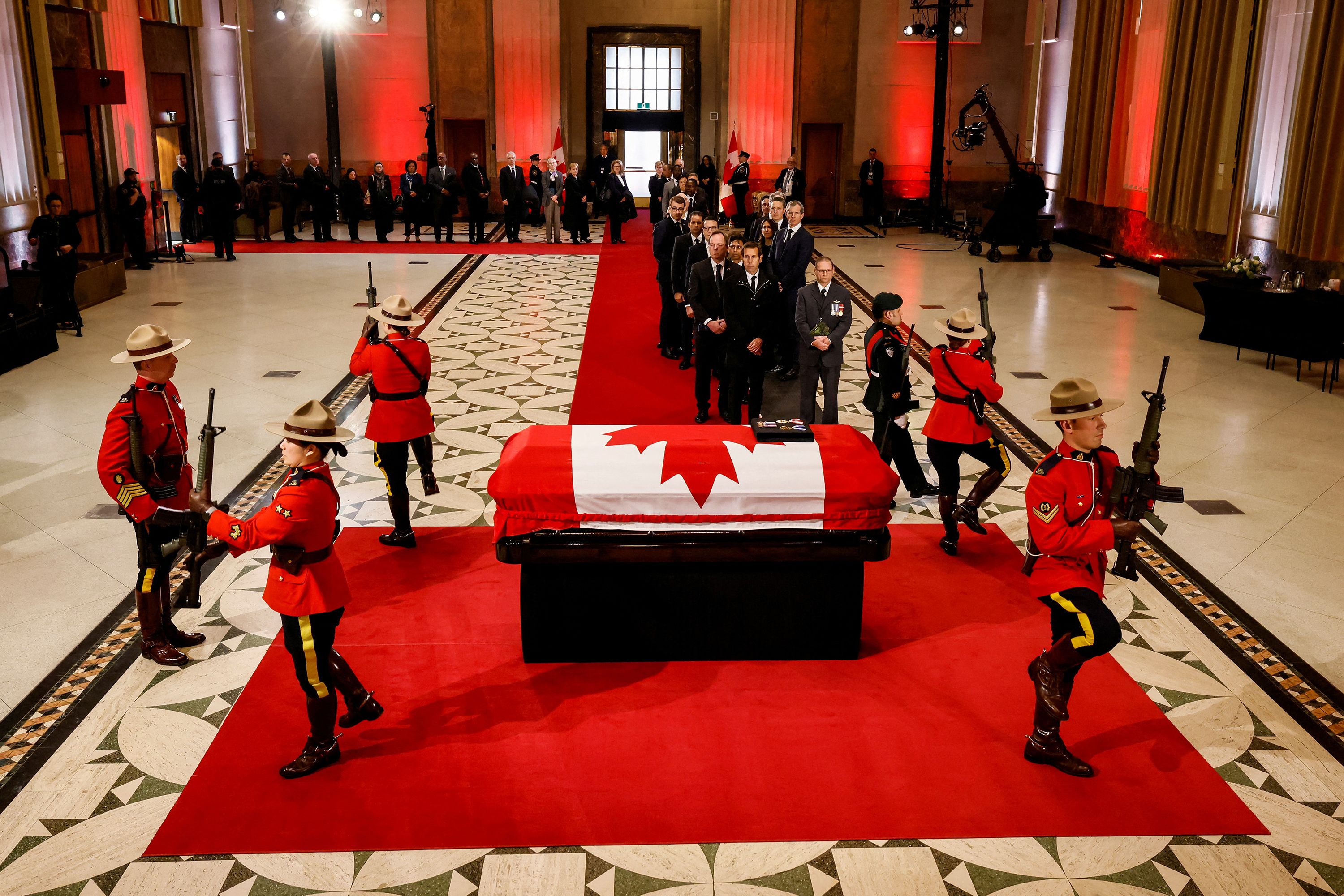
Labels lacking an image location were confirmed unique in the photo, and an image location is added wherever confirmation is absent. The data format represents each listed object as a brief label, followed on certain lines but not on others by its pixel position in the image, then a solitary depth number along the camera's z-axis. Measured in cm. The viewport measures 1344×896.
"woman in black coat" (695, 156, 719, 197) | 2147
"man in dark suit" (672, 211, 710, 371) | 961
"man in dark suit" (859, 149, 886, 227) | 2212
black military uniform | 684
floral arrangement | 1170
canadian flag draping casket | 500
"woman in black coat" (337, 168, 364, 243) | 1959
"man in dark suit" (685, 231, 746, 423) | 846
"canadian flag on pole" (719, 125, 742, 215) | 1435
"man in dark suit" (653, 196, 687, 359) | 1050
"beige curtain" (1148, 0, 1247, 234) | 1420
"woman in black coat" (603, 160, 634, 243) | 1859
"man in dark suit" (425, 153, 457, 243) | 1912
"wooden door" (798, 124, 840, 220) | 2319
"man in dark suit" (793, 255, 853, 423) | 771
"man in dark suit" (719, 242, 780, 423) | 817
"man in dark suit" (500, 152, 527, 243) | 1922
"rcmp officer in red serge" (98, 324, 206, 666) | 485
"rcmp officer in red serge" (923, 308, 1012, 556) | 627
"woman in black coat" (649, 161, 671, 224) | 1778
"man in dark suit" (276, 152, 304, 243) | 1981
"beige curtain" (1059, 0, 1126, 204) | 1780
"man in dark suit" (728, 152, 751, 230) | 2028
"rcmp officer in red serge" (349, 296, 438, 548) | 635
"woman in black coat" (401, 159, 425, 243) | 1903
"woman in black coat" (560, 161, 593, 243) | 1886
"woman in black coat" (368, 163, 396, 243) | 1861
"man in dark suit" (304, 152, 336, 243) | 1914
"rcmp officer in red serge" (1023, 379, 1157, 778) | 417
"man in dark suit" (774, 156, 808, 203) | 1859
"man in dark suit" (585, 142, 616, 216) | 2056
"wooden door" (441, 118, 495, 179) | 2280
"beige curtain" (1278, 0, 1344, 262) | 1172
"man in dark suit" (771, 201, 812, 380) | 975
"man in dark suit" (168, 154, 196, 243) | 1794
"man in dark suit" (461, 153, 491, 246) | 1886
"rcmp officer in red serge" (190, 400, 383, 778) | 408
